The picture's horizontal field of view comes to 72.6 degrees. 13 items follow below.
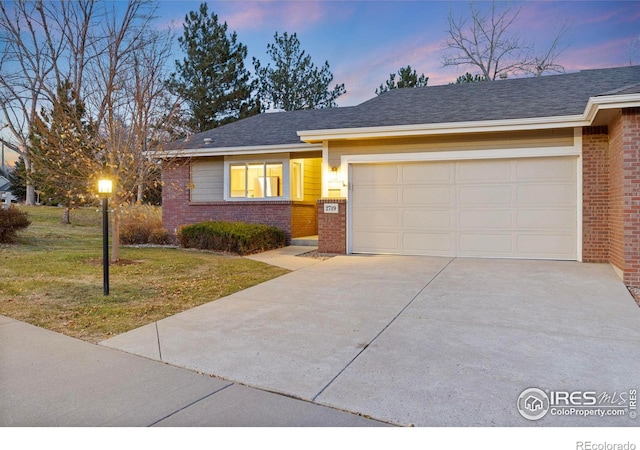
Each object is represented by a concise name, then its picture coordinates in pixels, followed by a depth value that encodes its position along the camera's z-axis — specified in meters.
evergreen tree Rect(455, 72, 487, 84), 22.28
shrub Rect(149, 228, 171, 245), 12.93
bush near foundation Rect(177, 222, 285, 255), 10.60
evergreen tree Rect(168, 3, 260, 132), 25.09
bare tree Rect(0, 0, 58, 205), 13.21
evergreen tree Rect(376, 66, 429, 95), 24.06
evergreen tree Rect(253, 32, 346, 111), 27.61
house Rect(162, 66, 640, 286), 8.30
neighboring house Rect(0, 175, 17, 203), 30.84
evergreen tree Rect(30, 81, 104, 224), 8.27
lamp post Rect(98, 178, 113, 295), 5.83
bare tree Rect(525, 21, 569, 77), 18.86
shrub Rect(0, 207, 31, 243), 10.74
